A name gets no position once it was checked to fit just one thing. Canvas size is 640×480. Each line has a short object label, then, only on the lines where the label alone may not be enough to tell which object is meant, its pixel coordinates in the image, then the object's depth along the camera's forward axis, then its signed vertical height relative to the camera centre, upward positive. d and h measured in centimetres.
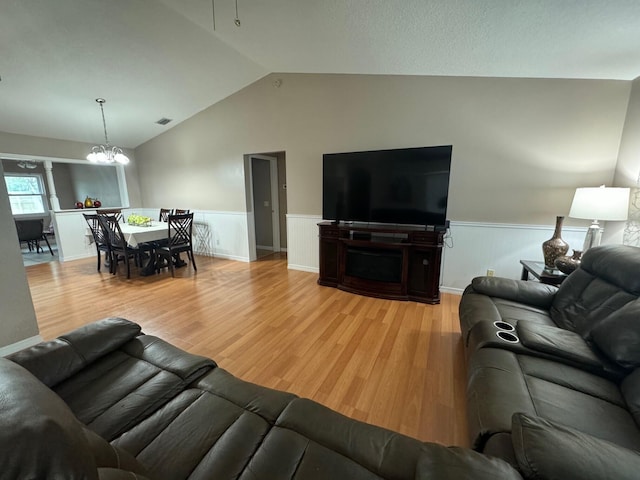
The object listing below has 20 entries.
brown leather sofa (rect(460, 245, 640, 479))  83 -85
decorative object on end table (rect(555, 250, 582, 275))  237 -60
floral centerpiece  468 -39
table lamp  230 -8
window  702 +17
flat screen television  317 +15
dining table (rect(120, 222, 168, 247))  407 -54
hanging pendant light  425 +71
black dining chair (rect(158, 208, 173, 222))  557 -32
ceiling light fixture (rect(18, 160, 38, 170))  681 +90
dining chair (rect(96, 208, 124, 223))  536 -27
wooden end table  248 -73
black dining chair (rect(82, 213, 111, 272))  442 -61
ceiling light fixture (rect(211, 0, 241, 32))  262 +191
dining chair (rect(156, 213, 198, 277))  437 -70
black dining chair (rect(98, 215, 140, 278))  411 -71
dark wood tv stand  326 -83
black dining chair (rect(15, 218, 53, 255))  575 -69
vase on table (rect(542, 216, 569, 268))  266 -51
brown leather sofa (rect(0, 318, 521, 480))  51 -88
